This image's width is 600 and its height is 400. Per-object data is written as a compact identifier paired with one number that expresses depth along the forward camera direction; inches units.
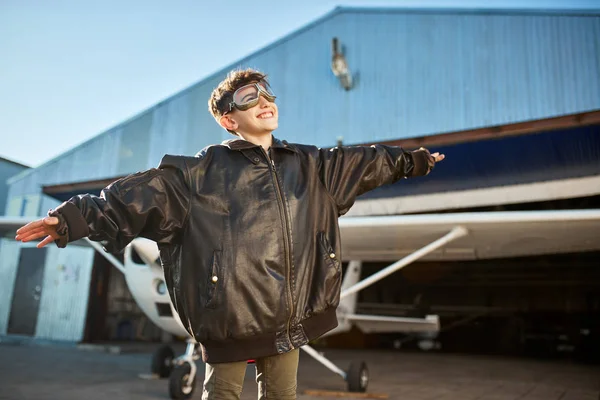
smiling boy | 56.0
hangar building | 290.7
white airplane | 181.0
